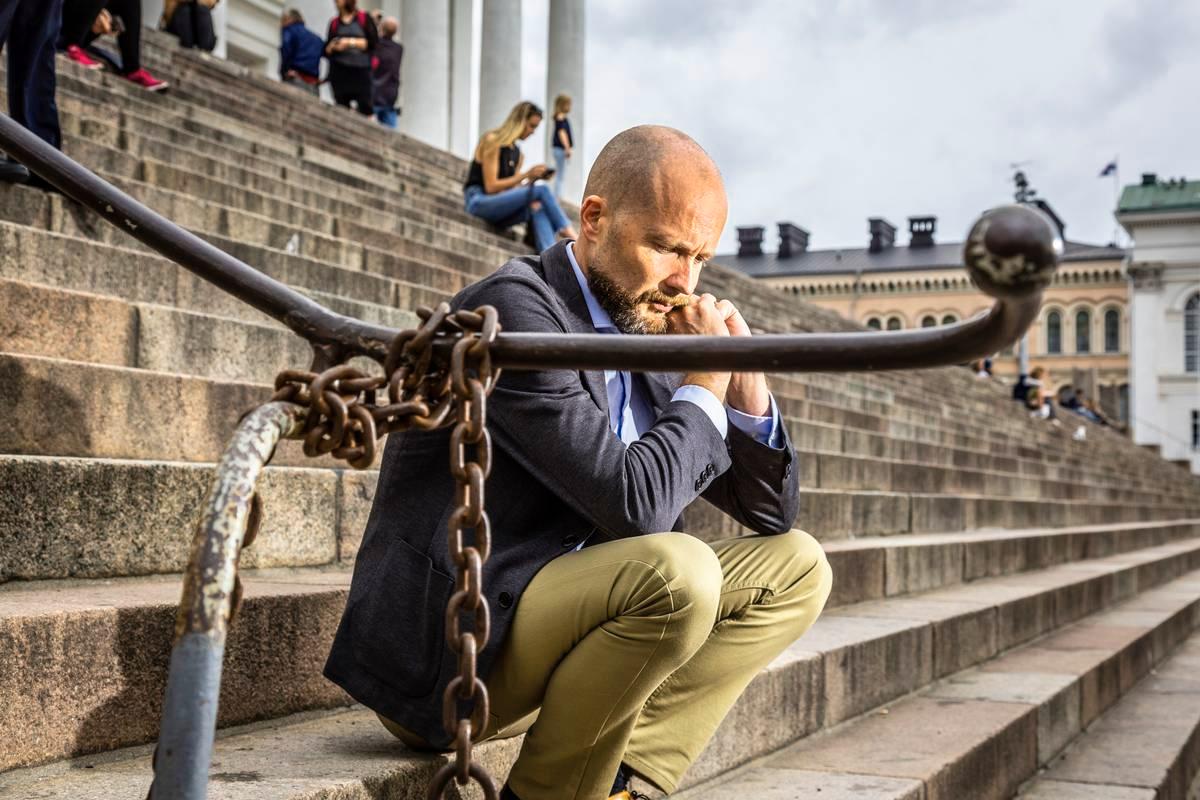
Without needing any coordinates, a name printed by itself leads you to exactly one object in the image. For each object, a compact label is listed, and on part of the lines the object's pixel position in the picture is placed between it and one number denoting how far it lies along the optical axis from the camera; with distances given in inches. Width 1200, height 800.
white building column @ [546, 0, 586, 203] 941.8
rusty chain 50.3
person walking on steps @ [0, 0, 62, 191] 176.9
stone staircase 83.7
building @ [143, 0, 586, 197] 878.4
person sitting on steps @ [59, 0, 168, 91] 304.2
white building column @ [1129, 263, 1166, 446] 2018.9
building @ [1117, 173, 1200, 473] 1988.2
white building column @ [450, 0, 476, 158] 1020.5
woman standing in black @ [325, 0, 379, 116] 541.6
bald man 76.7
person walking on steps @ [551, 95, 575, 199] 583.4
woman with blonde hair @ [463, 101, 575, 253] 387.2
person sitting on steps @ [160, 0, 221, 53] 518.6
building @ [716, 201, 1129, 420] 2321.6
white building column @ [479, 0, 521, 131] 919.0
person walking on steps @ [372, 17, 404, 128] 601.6
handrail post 43.6
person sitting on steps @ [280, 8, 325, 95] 591.8
